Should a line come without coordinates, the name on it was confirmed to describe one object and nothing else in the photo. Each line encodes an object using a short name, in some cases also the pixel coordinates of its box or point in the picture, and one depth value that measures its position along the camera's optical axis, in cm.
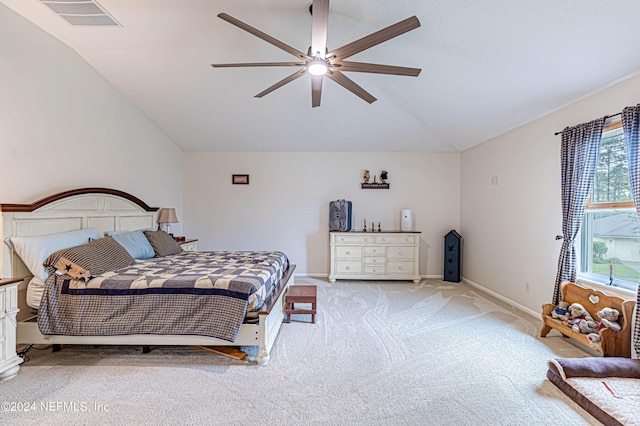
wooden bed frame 259
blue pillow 363
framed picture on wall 589
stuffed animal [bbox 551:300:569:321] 293
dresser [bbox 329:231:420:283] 541
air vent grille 273
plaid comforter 256
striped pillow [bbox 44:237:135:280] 267
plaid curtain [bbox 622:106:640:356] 244
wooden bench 247
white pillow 271
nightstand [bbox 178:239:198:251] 495
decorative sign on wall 580
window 274
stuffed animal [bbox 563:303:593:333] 276
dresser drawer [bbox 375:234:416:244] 542
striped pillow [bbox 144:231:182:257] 403
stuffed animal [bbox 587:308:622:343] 249
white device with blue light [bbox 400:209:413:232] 565
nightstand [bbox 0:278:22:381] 230
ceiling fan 199
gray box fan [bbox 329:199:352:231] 562
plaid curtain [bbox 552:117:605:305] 290
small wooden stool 338
